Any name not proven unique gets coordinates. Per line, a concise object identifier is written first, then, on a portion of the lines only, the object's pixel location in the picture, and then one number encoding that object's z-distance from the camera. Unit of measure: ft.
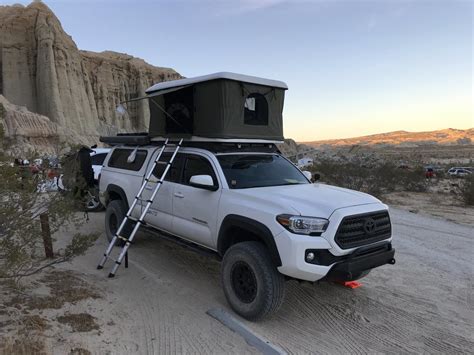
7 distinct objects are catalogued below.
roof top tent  18.66
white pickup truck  13.71
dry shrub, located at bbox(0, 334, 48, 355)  10.99
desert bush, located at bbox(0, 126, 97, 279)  12.39
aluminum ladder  18.52
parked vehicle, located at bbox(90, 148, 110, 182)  39.48
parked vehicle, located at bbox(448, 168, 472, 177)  120.19
